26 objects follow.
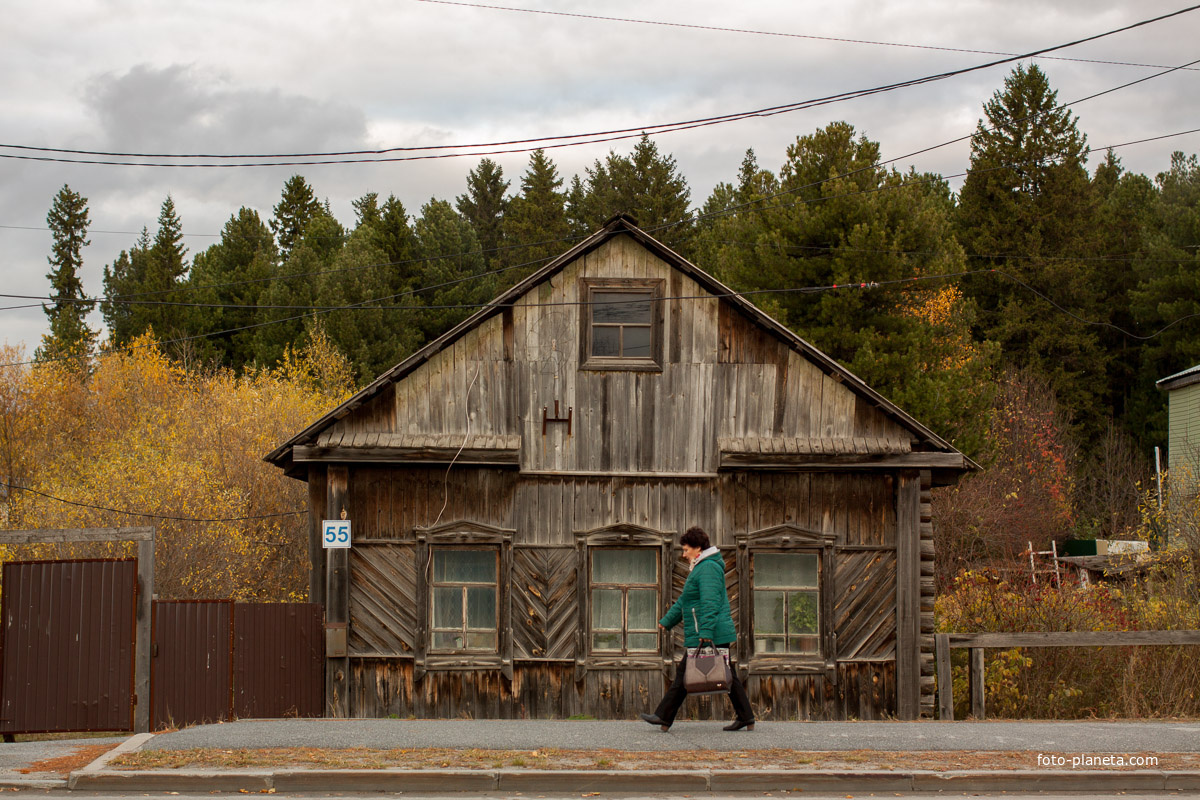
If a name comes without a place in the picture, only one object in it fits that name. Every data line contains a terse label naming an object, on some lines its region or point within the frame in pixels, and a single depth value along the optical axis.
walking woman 11.38
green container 36.91
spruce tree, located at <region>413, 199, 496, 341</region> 52.69
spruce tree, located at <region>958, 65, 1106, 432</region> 47.94
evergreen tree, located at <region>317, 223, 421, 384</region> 48.81
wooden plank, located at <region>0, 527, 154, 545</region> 12.99
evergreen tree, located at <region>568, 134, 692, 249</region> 52.97
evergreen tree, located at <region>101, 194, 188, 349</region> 58.88
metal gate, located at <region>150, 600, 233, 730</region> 13.51
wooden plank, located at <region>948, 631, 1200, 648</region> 14.48
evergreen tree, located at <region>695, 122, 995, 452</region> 32.81
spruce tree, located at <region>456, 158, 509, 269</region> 67.81
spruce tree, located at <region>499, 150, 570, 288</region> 52.97
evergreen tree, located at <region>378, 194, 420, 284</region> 55.59
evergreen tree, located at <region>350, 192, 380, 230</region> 61.88
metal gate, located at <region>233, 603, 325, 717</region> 14.99
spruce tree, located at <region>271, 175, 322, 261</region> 70.44
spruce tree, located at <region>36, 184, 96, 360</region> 64.56
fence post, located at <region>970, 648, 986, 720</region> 15.15
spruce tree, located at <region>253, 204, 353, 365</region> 51.88
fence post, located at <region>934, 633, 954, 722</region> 15.33
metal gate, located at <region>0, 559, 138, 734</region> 12.84
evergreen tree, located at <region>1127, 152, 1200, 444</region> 46.47
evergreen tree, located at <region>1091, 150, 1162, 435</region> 49.44
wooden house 15.70
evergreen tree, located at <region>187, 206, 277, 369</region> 56.62
